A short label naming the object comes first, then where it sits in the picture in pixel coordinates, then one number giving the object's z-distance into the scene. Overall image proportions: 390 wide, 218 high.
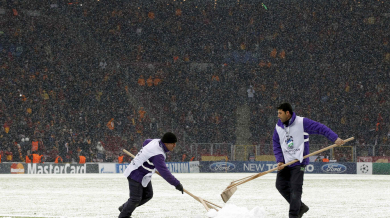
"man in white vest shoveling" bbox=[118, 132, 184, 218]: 16.12
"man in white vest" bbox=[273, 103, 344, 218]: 17.44
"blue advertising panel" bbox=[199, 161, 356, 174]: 67.87
